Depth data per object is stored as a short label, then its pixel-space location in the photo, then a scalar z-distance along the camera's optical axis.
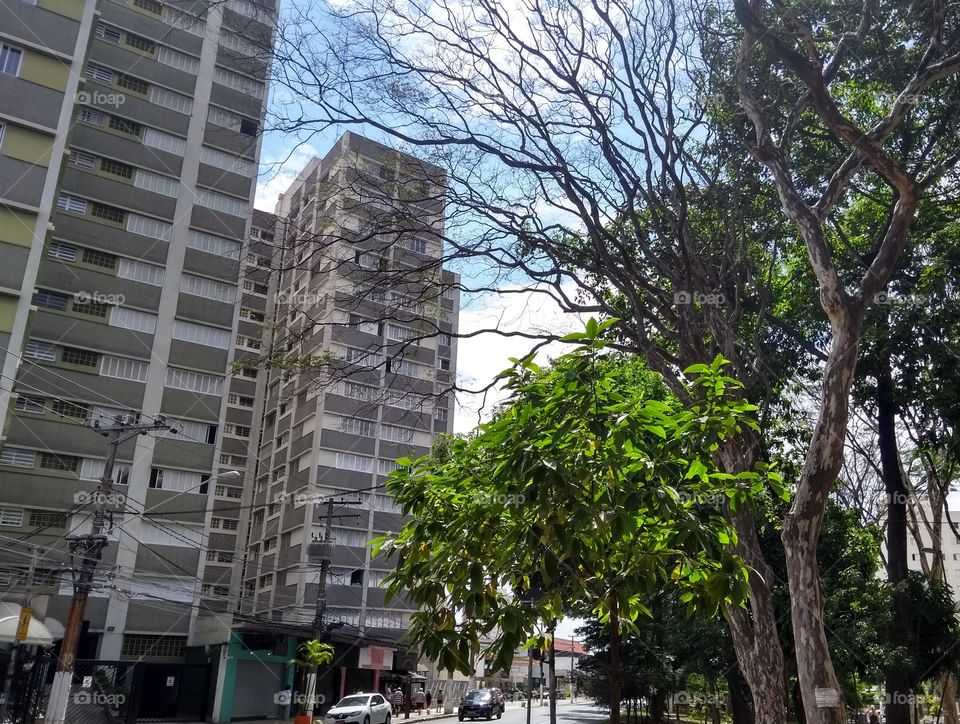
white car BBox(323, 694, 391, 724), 26.33
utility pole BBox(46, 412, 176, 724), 18.84
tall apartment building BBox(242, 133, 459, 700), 40.25
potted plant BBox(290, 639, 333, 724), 25.44
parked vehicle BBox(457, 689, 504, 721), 35.75
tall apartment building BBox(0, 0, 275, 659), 29.89
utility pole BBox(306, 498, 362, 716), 26.80
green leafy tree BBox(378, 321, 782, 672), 5.29
